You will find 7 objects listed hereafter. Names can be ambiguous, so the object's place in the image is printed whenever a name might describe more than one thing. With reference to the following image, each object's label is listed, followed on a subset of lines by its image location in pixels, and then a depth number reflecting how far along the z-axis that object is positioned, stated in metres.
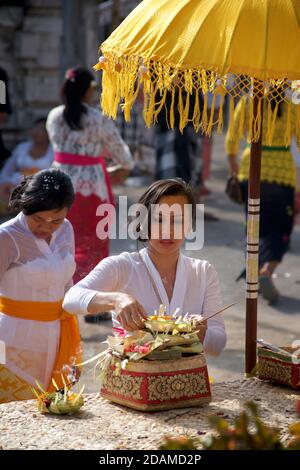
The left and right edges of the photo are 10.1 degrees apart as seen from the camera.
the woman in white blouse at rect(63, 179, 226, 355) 6.57
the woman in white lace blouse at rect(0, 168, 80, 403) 7.35
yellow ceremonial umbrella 5.96
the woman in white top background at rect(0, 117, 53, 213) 15.29
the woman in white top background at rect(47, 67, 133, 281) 12.36
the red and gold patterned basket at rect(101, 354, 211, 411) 5.54
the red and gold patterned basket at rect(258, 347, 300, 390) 6.19
